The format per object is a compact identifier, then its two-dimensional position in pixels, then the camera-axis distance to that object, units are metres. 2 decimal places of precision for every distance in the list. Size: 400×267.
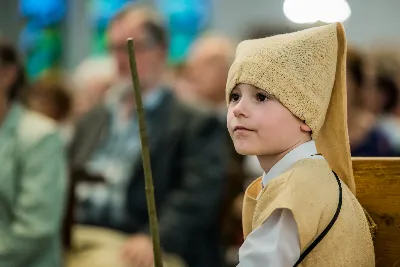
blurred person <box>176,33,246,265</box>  5.54
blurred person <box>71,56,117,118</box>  7.76
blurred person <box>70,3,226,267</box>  4.93
